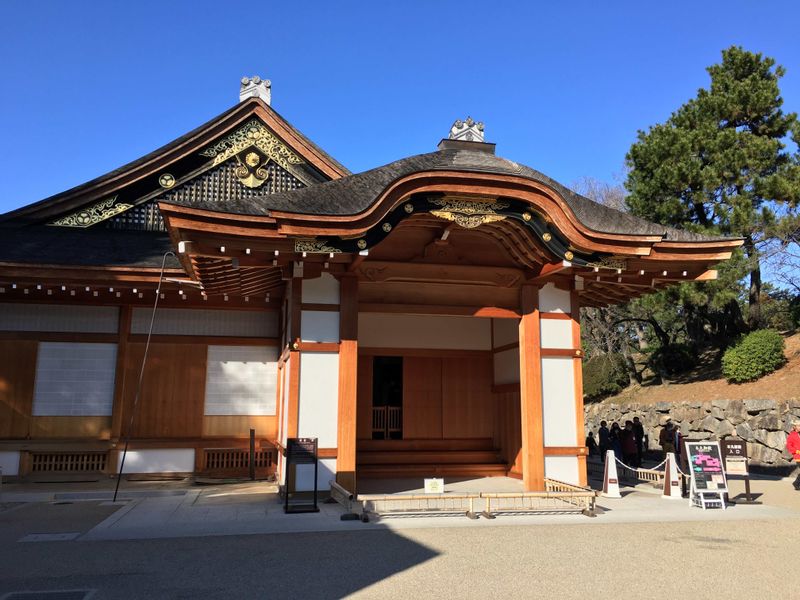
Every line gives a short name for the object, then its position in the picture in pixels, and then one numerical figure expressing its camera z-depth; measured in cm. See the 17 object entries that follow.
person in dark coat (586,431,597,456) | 1986
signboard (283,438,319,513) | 940
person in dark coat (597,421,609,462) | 1639
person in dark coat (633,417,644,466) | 1620
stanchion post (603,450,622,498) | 1095
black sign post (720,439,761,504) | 1070
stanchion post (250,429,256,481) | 1317
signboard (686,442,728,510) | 995
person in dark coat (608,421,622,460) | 1570
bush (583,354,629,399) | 2811
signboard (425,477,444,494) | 975
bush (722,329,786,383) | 1992
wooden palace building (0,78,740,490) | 1018
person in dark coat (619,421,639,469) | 1509
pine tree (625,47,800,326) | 2119
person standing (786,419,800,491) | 1274
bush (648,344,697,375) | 2466
